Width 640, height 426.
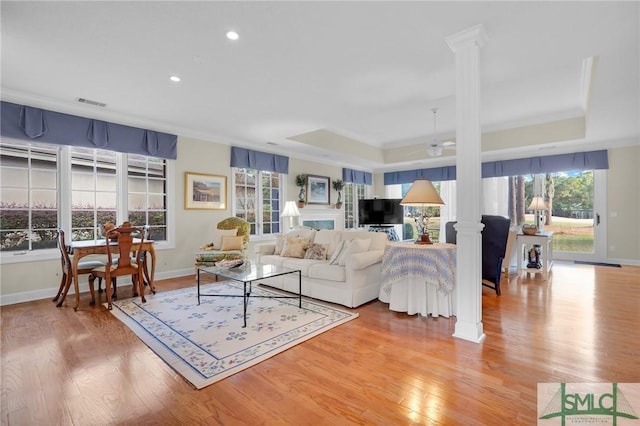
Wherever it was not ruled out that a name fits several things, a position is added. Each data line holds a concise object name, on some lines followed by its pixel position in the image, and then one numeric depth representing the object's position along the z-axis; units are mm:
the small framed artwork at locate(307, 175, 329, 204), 7433
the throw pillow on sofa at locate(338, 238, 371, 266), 3614
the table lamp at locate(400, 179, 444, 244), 3256
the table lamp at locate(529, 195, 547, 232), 5703
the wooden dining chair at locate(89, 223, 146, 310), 3627
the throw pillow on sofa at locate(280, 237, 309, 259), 4371
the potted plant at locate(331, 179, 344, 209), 8039
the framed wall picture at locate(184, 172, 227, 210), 5375
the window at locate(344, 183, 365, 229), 8656
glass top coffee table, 3214
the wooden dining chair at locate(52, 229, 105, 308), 3647
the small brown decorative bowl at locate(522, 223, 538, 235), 5094
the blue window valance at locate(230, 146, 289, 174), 6018
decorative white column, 2562
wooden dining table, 3564
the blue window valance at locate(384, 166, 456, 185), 7922
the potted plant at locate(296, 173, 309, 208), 7113
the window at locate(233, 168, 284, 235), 6227
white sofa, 3530
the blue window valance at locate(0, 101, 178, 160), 3738
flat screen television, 7887
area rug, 2293
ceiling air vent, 3920
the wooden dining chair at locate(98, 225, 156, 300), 4027
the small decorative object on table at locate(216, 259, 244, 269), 3735
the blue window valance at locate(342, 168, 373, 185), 8383
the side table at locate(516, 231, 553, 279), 4945
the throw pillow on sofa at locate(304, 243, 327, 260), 4145
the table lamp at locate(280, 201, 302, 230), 5953
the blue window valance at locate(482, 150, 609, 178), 6059
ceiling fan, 5188
